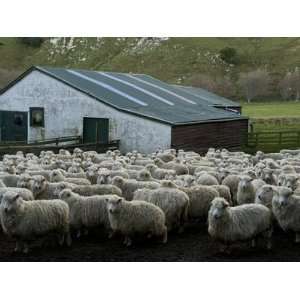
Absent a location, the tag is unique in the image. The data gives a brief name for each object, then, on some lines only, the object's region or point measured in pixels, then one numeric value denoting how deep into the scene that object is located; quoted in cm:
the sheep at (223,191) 1325
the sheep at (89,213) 1154
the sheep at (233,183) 1466
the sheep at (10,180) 1457
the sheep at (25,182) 1337
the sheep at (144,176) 1470
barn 2841
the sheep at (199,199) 1255
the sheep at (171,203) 1180
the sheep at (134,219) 1084
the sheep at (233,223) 1032
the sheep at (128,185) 1350
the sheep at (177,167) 1764
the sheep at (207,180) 1438
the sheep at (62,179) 1417
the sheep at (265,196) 1191
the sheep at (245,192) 1298
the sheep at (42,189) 1291
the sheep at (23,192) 1201
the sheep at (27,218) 1052
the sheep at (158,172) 1590
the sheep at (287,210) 1107
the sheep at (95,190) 1282
